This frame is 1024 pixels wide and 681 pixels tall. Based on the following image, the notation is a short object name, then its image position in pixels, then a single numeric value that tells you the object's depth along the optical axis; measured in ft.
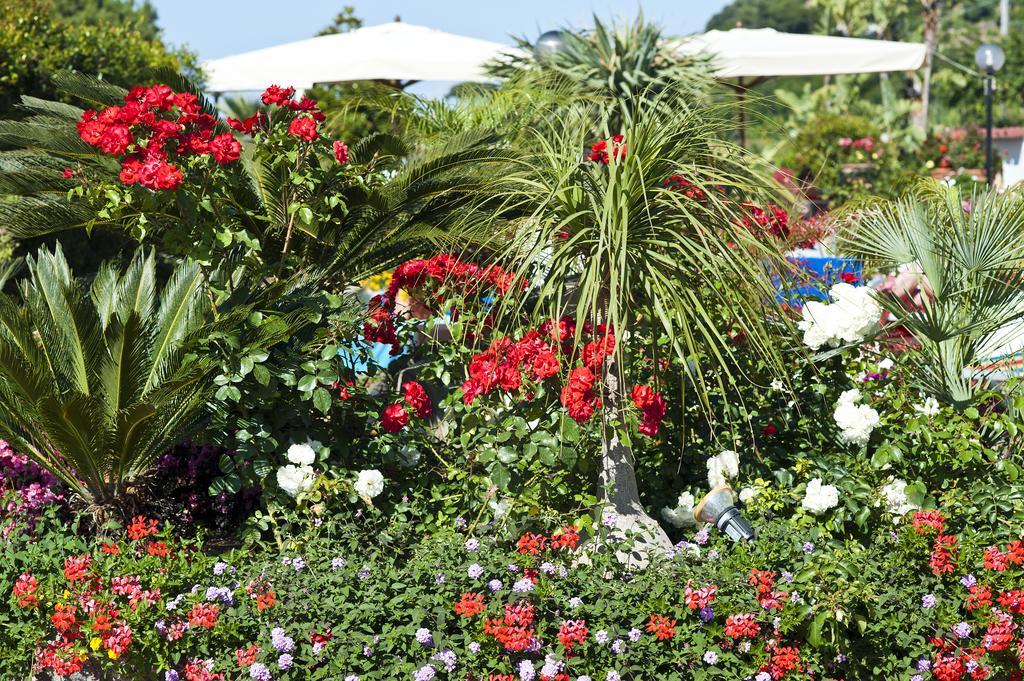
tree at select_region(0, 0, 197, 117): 29.73
